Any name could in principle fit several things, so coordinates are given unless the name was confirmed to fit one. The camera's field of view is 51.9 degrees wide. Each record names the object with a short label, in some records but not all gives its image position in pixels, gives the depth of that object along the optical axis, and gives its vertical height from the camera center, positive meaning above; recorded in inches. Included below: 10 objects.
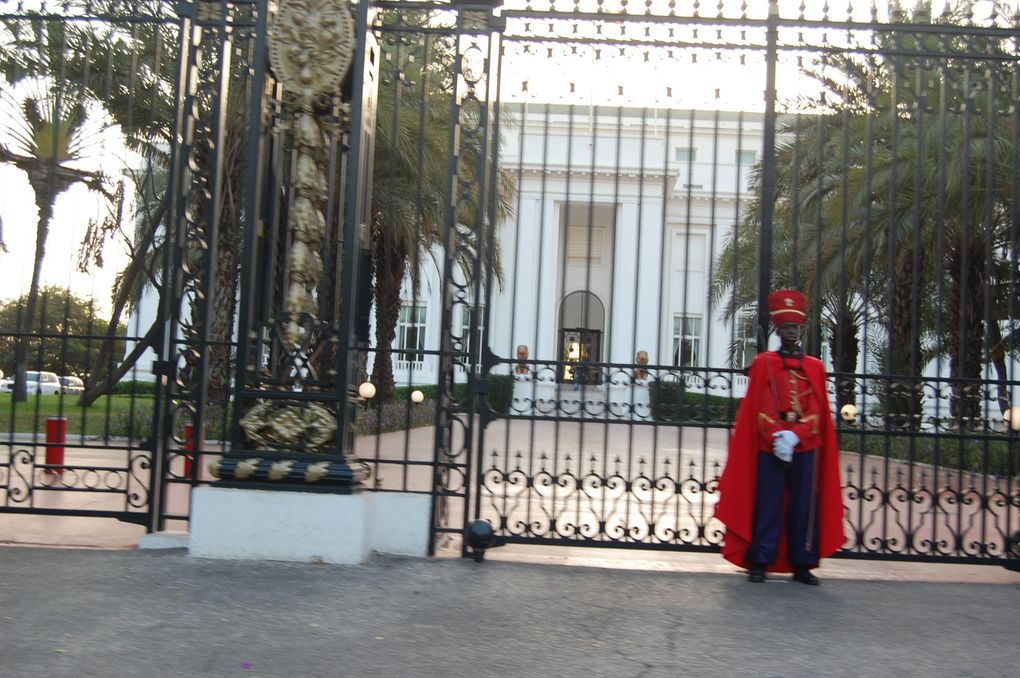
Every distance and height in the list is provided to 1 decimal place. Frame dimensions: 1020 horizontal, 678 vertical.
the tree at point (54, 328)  281.7 +12.9
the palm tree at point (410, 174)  573.1 +123.7
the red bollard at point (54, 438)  329.4 -23.6
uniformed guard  247.1 -18.5
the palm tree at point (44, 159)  311.1 +63.3
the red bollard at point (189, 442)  269.6 -19.6
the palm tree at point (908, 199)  274.7 +86.3
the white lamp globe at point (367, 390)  264.8 -2.8
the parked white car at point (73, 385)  803.6 -15.2
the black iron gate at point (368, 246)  262.5 +35.4
